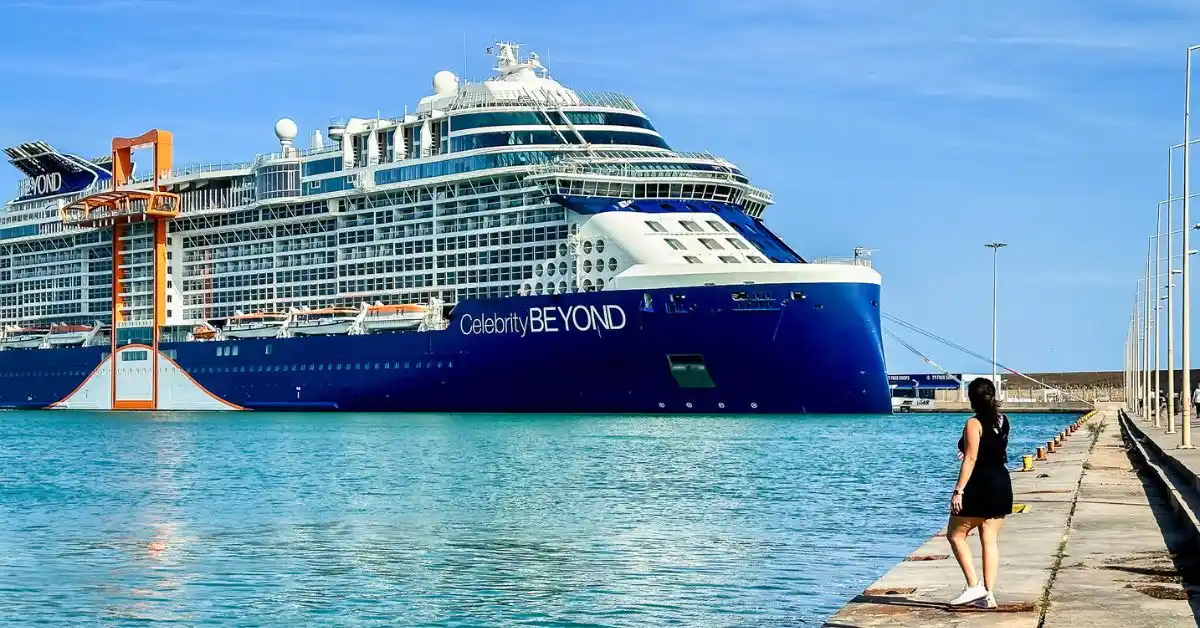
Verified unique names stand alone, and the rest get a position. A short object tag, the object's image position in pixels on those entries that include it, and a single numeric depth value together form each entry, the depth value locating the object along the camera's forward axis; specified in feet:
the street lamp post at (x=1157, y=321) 171.41
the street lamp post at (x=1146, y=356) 215.51
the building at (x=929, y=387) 320.09
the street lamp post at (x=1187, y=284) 109.09
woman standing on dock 35.47
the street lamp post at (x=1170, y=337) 133.43
